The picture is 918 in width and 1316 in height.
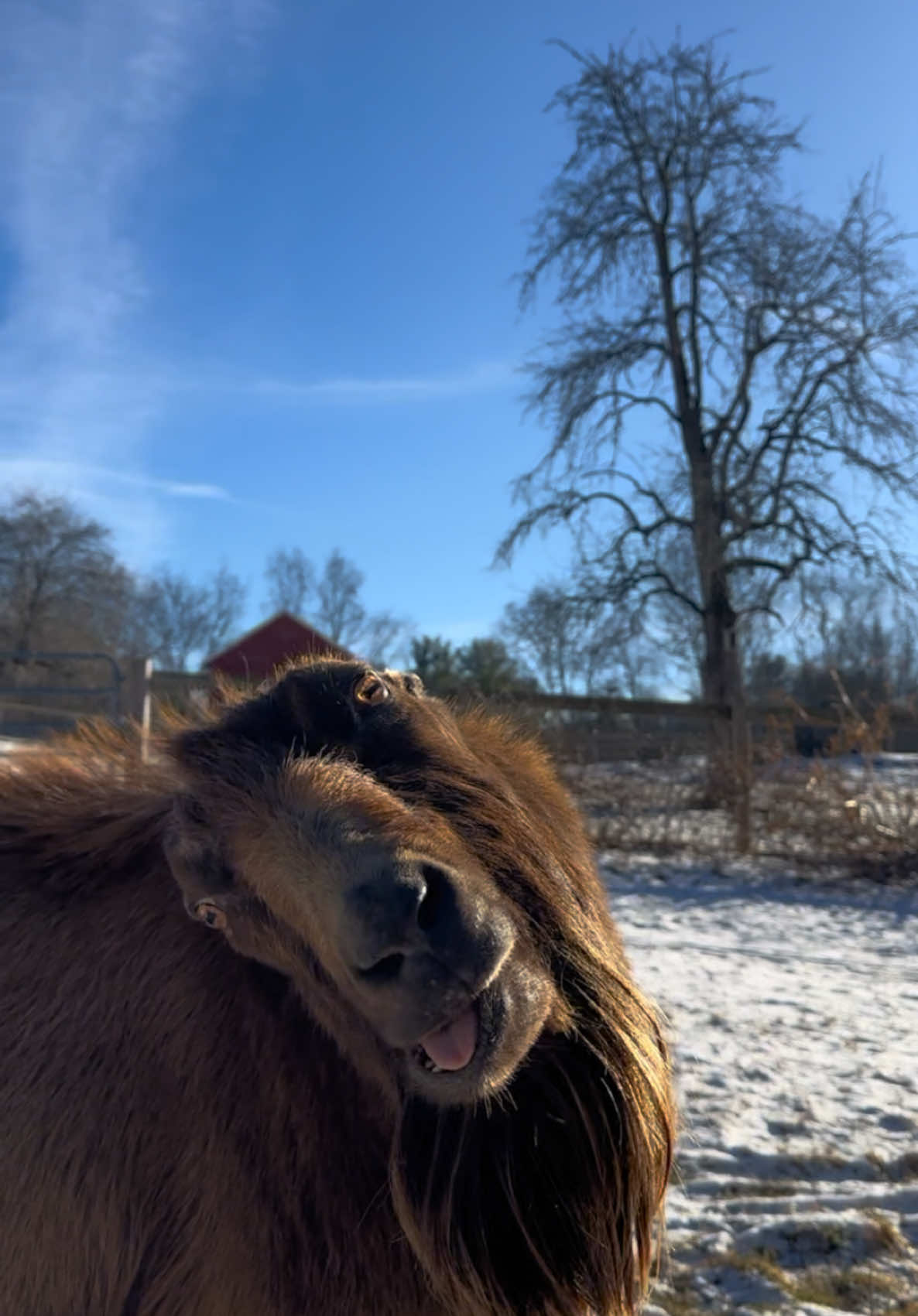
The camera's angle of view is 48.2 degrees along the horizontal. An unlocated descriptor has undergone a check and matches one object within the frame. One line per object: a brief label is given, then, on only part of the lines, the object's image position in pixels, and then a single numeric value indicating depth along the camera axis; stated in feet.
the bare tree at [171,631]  139.23
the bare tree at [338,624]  136.36
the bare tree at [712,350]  59.52
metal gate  29.84
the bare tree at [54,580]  94.94
